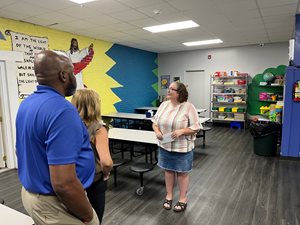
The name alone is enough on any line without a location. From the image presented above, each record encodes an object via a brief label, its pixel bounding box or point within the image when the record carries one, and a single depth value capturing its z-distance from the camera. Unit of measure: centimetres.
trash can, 452
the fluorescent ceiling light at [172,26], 471
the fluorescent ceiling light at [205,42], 675
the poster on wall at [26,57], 423
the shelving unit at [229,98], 764
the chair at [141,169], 304
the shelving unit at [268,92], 724
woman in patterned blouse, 243
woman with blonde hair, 151
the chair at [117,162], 322
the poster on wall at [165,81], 912
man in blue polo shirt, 88
